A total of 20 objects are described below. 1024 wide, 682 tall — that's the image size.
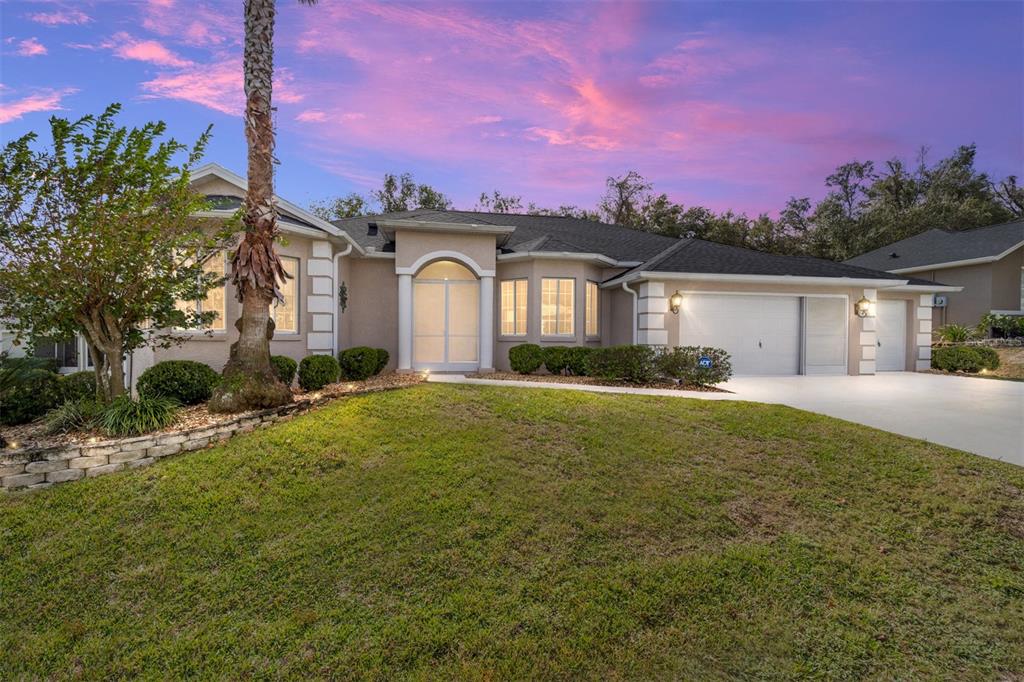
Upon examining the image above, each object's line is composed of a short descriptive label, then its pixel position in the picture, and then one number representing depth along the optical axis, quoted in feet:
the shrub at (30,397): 21.59
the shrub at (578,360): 37.09
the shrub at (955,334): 51.72
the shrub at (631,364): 33.24
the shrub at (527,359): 37.81
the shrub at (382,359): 36.52
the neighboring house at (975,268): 58.03
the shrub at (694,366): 32.50
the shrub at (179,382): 23.32
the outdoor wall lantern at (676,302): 39.63
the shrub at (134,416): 18.72
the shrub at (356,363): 33.88
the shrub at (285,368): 27.25
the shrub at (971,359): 45.96
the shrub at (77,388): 22.83
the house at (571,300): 39.52
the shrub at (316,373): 28.55
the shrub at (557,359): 37.68
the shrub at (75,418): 19.51
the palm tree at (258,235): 22.66
